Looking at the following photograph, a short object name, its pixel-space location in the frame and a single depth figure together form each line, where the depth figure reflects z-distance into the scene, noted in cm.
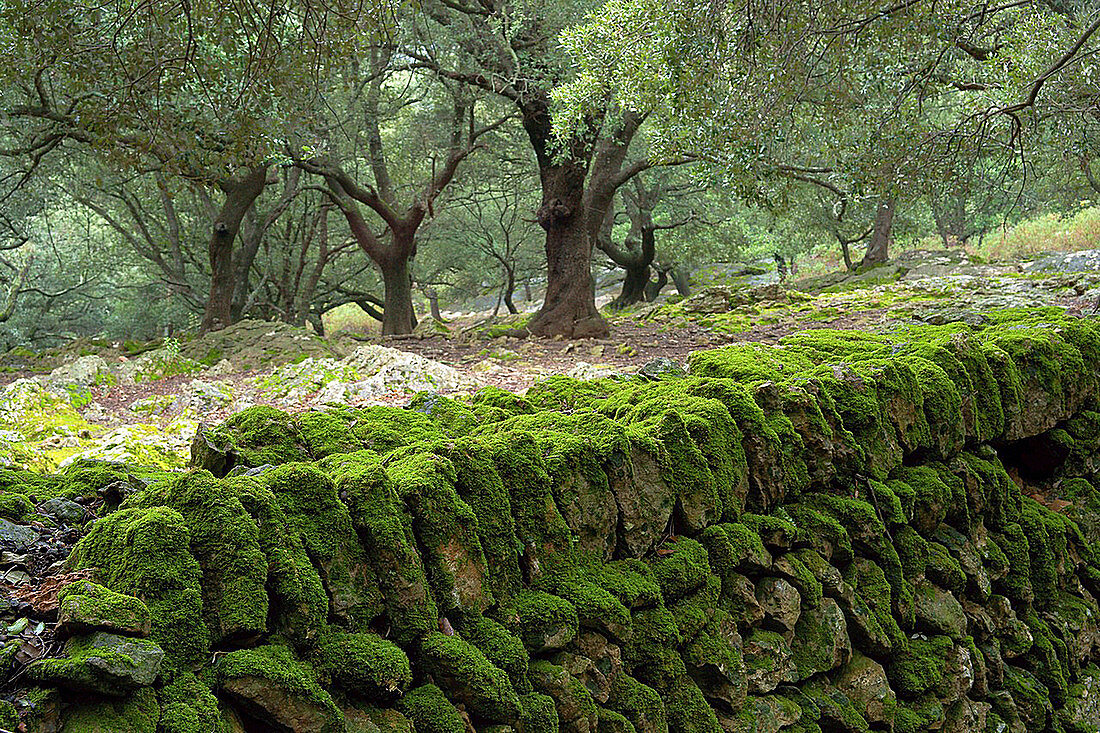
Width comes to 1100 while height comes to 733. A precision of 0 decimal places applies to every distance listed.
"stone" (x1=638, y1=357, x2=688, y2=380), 540
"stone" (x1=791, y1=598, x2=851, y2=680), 398
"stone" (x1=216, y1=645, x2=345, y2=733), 217
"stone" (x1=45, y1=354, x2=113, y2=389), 920
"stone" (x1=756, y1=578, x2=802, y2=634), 392
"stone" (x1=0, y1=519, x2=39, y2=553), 248
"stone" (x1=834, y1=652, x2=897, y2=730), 412
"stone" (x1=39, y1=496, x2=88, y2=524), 282
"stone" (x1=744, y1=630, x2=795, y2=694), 370
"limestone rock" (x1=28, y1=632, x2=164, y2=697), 185
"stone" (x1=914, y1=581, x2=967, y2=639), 468
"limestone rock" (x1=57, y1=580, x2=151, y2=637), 197
